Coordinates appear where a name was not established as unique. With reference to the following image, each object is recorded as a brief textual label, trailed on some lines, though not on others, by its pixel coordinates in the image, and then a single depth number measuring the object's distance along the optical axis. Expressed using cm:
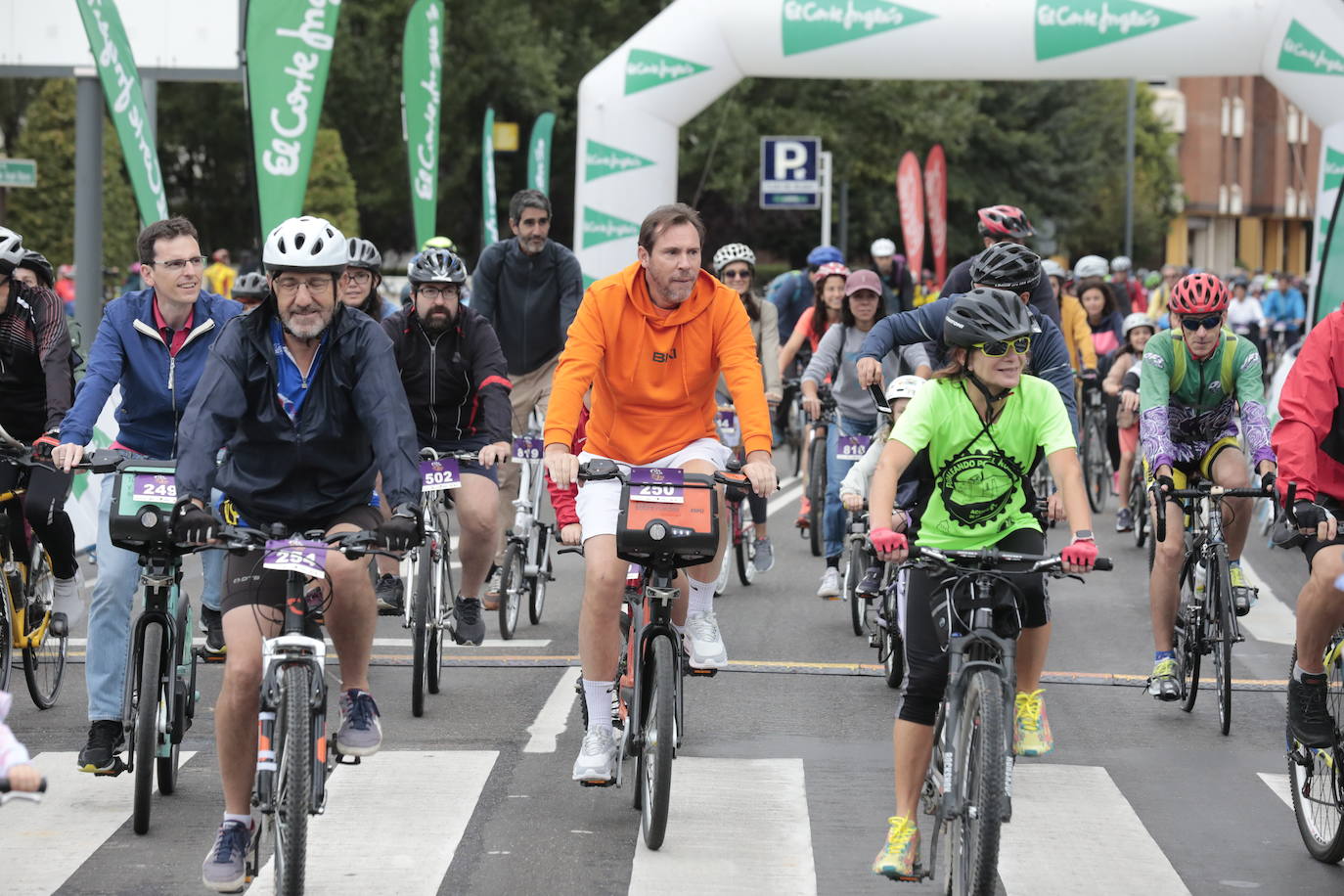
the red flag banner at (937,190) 7137
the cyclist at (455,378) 1766
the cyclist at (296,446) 1073
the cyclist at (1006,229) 1661
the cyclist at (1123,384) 2842
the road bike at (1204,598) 1600
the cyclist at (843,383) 2192
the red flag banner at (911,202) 6362
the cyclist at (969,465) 1084
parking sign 5497
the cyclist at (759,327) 2466
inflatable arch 3828
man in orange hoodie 1257
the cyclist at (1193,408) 1642
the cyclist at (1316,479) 1179
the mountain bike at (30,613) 1554
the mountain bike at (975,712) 988
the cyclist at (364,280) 1911
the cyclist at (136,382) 1376
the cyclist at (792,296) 3181
